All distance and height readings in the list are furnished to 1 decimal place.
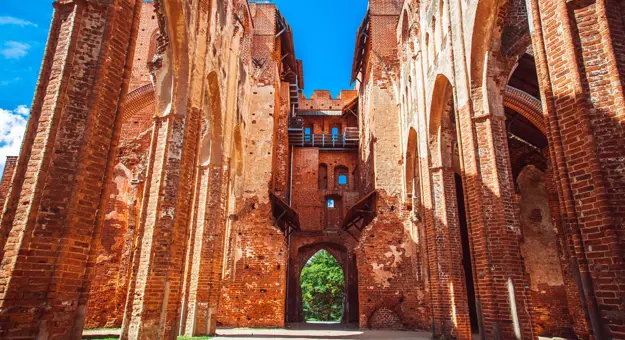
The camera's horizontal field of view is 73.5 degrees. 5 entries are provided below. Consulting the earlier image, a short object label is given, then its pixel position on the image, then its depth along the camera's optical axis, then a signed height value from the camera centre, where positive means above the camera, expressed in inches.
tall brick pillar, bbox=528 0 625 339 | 185.8 +73.5
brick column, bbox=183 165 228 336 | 470.3 +38.0
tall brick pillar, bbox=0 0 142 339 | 175.5 +51.0
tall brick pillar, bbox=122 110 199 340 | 308.3 +42.0
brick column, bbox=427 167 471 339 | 438.6 +34.9
